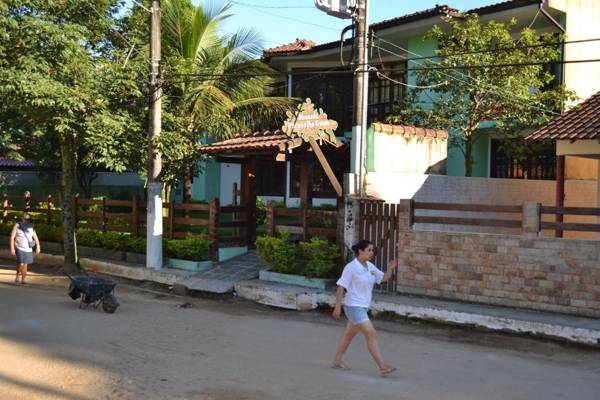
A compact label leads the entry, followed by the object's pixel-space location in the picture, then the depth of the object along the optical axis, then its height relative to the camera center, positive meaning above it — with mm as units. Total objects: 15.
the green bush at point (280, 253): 12547 -1065
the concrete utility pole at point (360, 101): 11828 +1962
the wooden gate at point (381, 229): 11406 -483
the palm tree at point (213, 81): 15625 +3151
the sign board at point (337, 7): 11648 +3730
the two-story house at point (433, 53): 16062 +4473
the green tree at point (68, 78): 12781 +2580
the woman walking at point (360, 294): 6715 -1002
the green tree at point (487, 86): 14516 +2906
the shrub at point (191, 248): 14367 -1140
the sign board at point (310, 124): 12484 +1585
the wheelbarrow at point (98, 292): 10422 -1602
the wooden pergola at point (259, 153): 12906 +1118
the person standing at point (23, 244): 13281 -1053
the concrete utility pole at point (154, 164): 14211 +814
